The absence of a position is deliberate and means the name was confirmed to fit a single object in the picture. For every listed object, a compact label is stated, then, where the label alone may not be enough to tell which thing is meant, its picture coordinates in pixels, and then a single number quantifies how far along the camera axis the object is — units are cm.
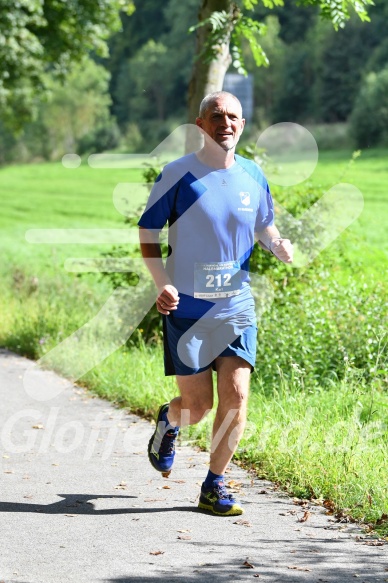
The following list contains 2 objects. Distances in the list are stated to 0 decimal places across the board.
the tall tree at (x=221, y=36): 1749
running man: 946
